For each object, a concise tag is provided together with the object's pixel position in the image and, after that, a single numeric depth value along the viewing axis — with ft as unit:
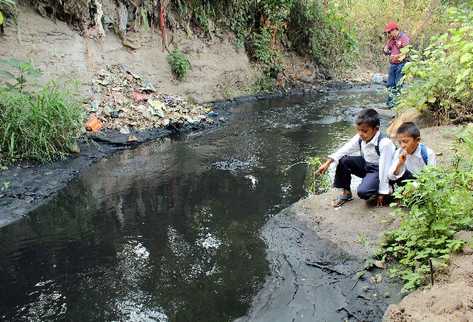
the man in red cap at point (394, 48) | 30.83
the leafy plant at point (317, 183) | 20.03
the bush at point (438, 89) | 21.45
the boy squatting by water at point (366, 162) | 14.72
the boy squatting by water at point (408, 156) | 13.82
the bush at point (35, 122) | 21.71
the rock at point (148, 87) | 34.43
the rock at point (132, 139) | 28.01
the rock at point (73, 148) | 24.13
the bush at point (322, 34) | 51.88
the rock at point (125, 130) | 28.71
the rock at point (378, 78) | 57.80
